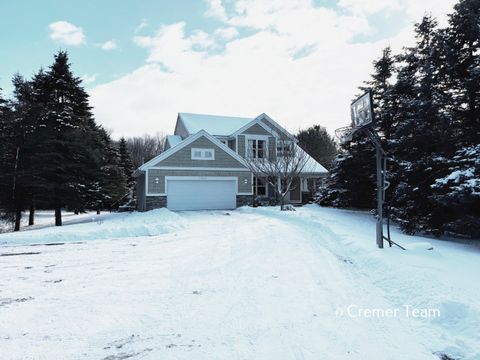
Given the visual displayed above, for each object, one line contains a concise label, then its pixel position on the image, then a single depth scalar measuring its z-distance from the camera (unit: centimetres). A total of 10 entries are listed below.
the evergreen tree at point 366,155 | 1659
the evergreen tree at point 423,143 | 1082
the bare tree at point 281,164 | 1866
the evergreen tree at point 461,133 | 890
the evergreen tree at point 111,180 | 2080
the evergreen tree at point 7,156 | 1744
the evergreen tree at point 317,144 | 3984
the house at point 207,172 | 1902
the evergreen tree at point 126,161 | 3719
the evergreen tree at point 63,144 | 1753
